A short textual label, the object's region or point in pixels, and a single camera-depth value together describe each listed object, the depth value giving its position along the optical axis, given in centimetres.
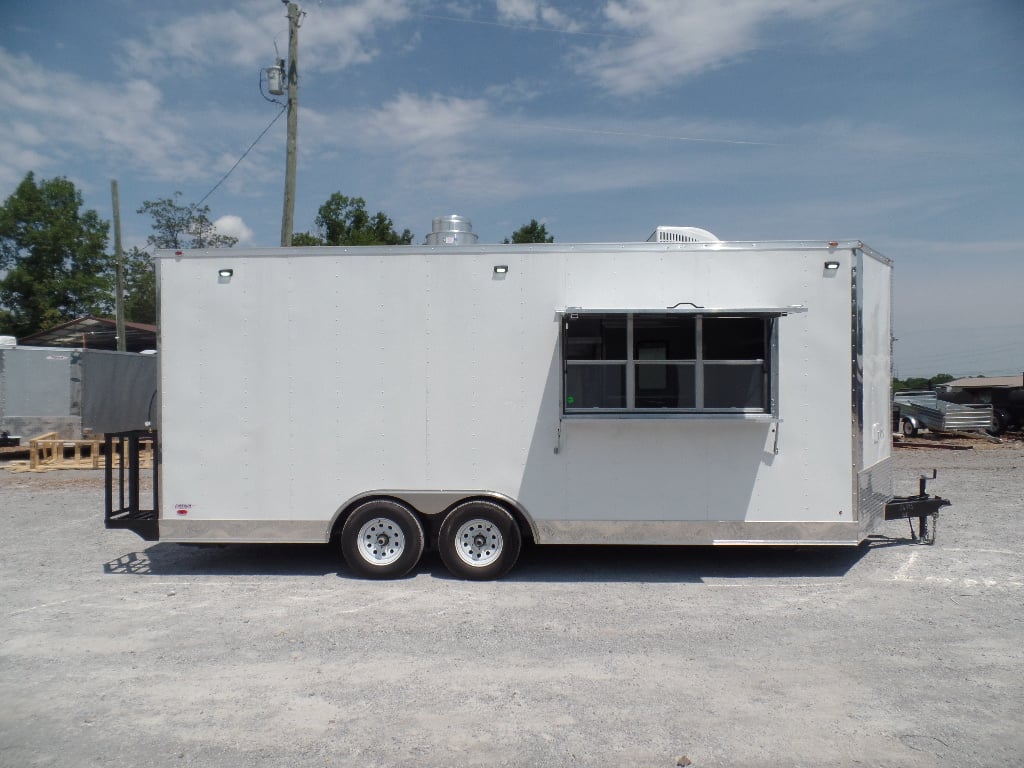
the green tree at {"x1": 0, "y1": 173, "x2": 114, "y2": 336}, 3862
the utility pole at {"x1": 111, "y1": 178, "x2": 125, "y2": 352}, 2144
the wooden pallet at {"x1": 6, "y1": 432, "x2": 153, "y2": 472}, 1539
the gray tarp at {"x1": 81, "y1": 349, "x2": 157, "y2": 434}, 1711
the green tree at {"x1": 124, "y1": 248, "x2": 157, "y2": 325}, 4156
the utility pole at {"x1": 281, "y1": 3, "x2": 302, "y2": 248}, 1309
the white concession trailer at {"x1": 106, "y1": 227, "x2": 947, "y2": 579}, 666
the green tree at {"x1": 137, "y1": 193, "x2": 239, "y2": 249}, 4306
